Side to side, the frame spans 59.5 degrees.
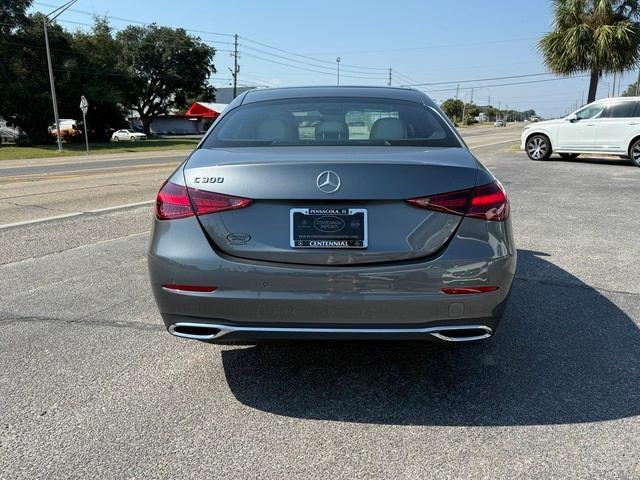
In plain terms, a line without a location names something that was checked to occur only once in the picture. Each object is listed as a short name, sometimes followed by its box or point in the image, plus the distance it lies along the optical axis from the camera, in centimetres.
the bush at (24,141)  3962
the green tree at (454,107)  12044
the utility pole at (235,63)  6869
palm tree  2077
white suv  1559
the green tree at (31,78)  3769
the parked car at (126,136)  5484
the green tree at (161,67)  6116
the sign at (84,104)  3081
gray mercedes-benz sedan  267
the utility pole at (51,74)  2811
